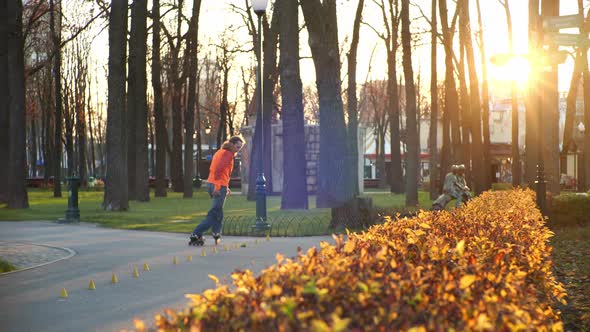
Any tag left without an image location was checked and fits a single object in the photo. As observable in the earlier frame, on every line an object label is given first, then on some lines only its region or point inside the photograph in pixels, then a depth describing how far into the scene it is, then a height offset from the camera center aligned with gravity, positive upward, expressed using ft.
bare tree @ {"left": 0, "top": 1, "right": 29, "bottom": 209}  96.12 +7.44
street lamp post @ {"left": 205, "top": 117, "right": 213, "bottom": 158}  219.41 +11.24
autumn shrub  10.48 -1.66
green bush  66.54 -3.25
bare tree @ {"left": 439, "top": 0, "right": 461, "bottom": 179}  110.42 +9.08
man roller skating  47.32 -0.27
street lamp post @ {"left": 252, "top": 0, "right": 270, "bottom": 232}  61.93 -0.90
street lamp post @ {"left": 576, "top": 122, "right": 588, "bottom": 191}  117.46 -0.93
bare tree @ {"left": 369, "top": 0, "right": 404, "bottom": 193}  133.76 +16.68
